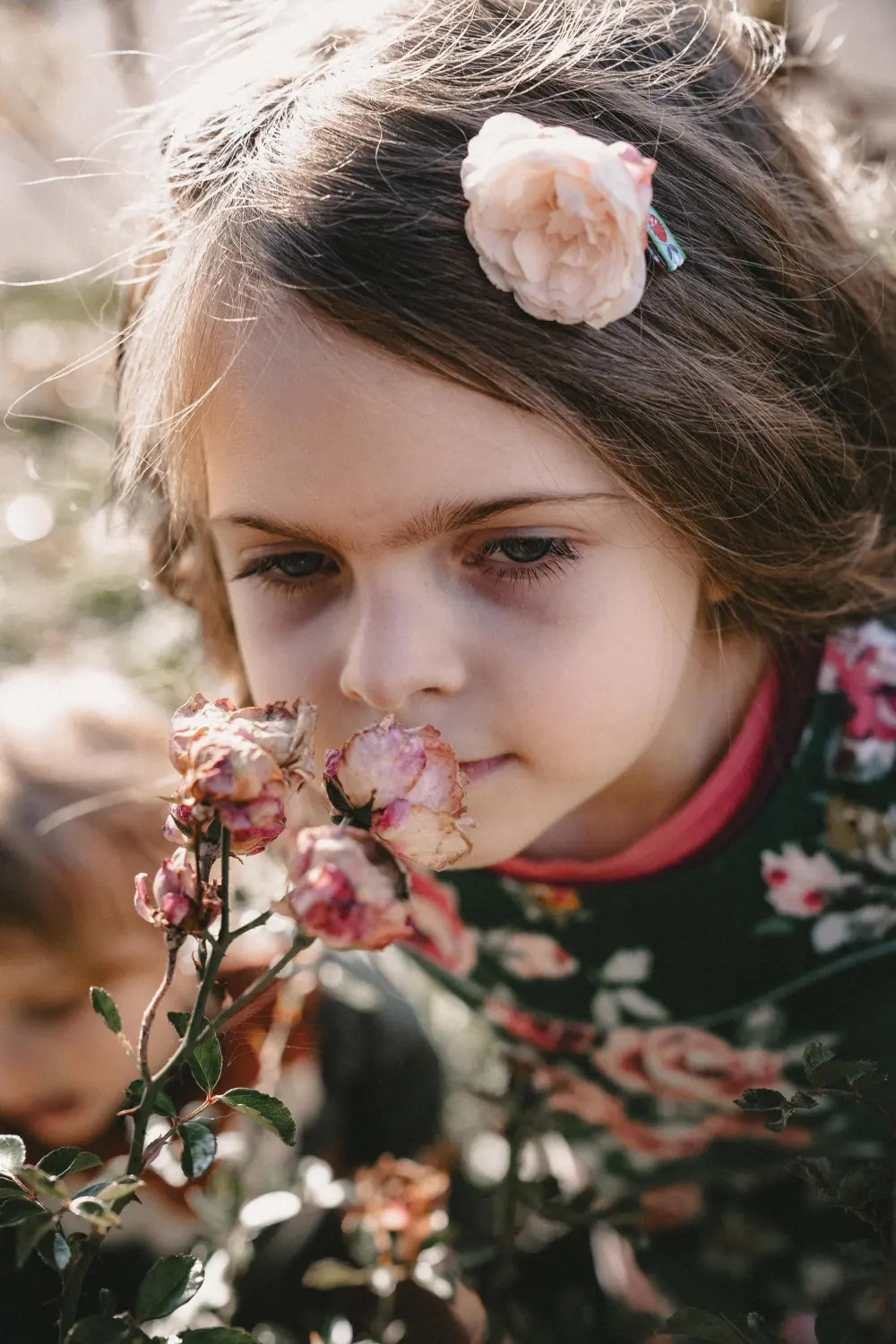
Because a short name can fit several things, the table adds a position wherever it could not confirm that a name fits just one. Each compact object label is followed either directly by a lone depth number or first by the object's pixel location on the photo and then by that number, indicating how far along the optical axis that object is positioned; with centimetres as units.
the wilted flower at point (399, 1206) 56
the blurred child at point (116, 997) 56
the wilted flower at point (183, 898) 43
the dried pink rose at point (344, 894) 41
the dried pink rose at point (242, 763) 42
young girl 53
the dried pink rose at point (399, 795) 43
